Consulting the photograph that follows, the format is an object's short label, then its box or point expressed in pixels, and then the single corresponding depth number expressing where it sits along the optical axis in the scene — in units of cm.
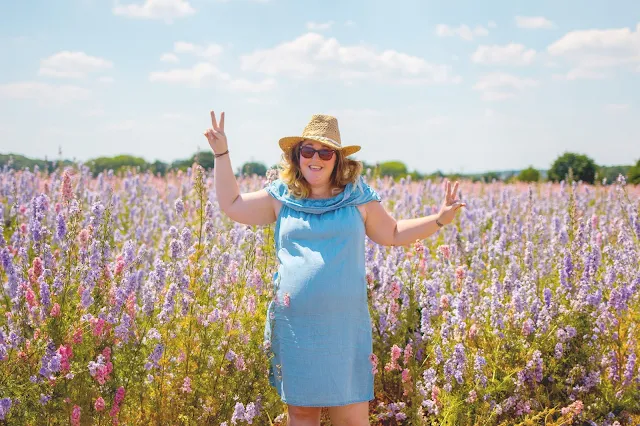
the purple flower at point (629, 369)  387
